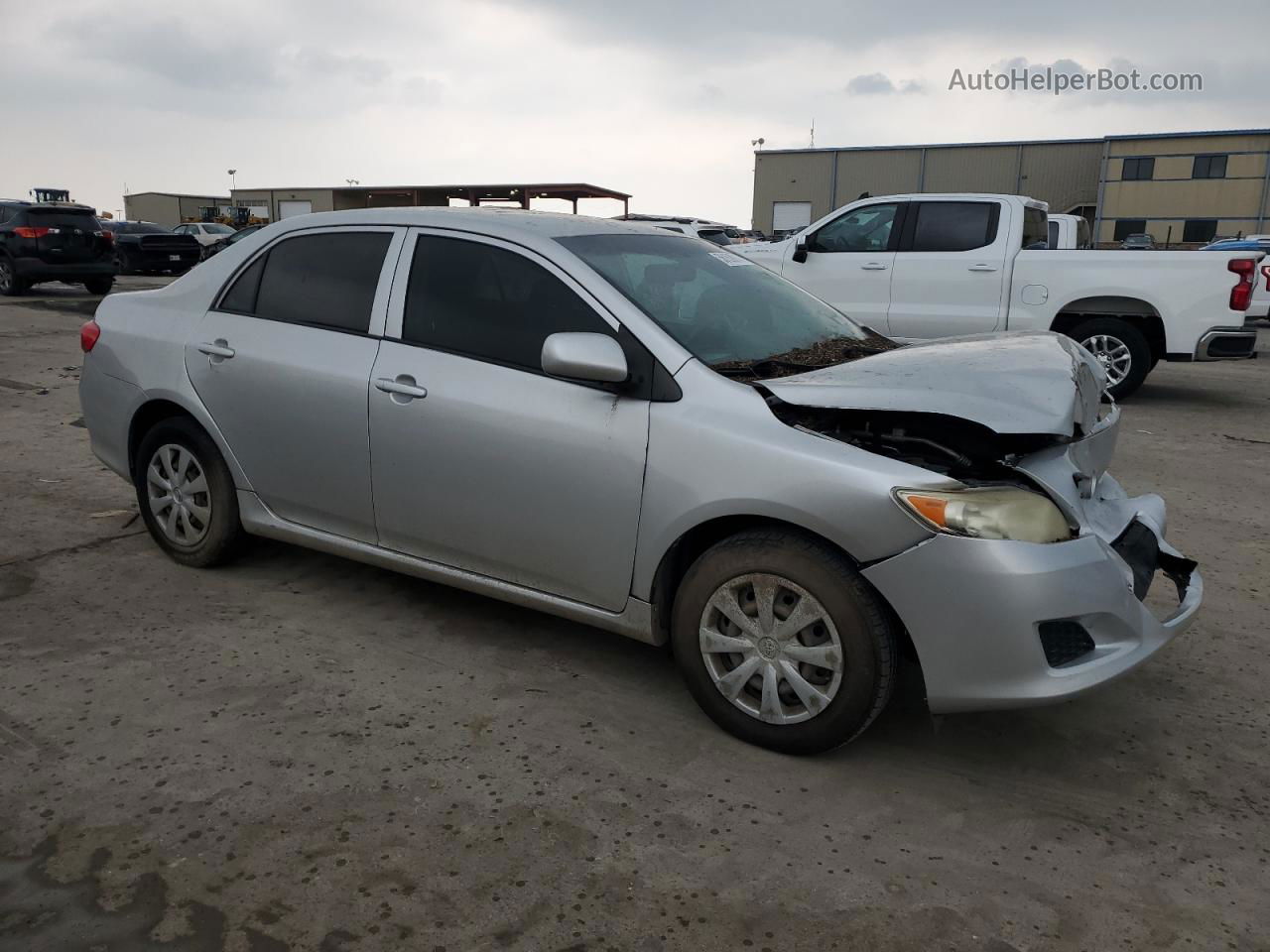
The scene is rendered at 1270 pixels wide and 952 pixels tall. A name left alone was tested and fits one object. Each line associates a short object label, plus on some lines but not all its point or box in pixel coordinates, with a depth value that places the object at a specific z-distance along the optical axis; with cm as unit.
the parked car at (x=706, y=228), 1827
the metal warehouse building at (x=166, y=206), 7206
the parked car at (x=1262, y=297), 1396
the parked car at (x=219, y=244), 2878
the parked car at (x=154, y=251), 2395
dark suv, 1717
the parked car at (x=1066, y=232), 1268
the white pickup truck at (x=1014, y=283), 923
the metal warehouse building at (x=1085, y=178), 4328
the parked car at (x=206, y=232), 3009
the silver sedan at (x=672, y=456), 287
